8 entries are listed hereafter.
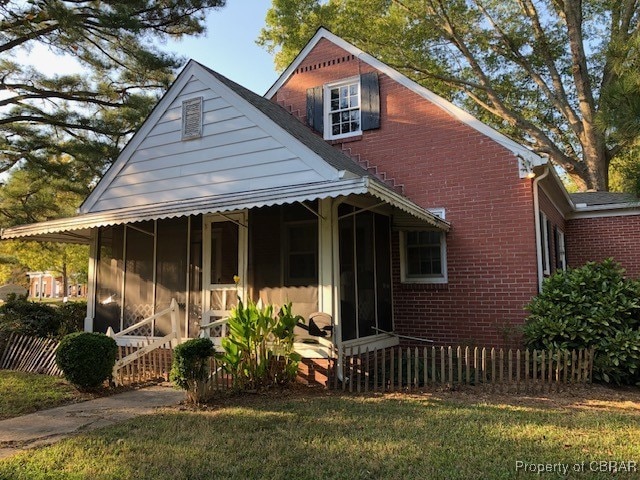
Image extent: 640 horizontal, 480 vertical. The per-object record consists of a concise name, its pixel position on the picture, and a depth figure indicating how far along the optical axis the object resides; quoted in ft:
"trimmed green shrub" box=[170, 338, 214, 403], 21.21
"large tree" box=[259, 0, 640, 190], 66.49
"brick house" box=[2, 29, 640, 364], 27.12
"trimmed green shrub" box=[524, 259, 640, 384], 24.62
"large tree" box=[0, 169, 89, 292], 53.42
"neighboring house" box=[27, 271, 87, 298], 238.48
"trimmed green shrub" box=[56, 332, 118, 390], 23.45
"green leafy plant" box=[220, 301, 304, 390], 23.08
